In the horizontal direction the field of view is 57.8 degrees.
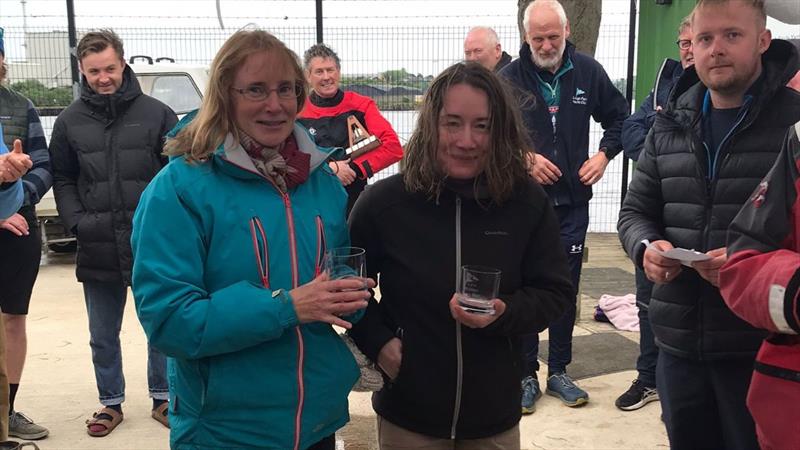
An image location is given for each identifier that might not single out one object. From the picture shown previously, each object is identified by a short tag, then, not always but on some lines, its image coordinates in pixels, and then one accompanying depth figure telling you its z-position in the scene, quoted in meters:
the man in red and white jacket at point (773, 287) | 1.73
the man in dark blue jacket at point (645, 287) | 4.11
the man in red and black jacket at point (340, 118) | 4.95
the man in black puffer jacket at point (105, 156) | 3.79
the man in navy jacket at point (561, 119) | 4.04
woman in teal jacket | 1.80
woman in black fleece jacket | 2.12
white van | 8.21
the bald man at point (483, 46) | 5.06
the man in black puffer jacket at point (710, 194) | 2.28
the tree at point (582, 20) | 6.30
